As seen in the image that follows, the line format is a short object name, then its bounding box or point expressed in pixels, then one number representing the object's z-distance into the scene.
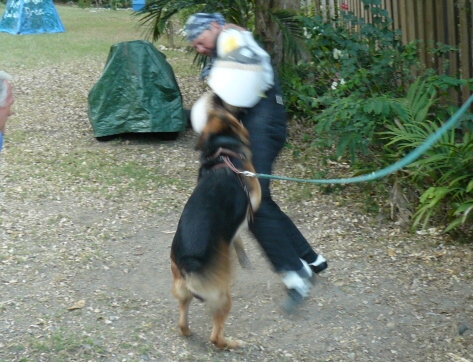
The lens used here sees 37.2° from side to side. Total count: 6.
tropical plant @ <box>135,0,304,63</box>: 7.95
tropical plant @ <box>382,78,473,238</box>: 5.50
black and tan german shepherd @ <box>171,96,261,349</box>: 3.88
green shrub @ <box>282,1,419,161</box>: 6.01
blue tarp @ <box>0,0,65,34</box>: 16.64
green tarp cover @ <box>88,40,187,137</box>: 7.97
